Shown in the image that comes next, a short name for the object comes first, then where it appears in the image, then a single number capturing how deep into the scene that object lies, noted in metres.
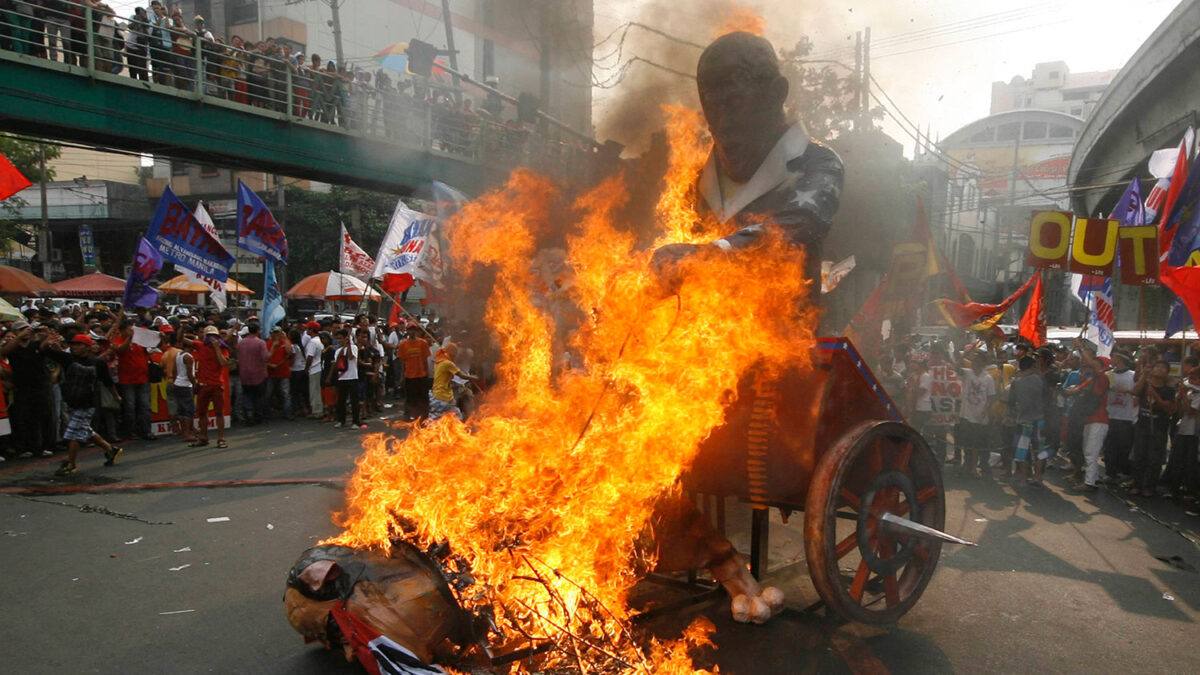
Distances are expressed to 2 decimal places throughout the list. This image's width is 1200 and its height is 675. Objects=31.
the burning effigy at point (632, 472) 3.61
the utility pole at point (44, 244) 29.02
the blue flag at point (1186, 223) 10.02
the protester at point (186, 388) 12.33
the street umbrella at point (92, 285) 21.80
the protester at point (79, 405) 9.27
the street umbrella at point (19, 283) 17.89
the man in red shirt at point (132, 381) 11.85
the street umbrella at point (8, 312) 14.10
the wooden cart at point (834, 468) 3.74
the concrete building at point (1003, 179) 50.00
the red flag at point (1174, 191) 10.56
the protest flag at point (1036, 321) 13.42
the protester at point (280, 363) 14.69
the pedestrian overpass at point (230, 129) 12.86
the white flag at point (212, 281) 13.31
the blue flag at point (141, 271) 12.36
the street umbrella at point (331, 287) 19.75
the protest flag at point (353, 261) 16.08
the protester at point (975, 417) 10.88
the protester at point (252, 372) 13.88
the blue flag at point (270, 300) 14.00
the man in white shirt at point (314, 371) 15.01
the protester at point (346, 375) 13.59
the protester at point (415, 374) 12.53
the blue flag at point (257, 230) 13.73
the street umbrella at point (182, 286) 20.59
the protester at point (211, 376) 11.35
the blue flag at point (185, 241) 12.18
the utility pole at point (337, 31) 24.38
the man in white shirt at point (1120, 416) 10.16
